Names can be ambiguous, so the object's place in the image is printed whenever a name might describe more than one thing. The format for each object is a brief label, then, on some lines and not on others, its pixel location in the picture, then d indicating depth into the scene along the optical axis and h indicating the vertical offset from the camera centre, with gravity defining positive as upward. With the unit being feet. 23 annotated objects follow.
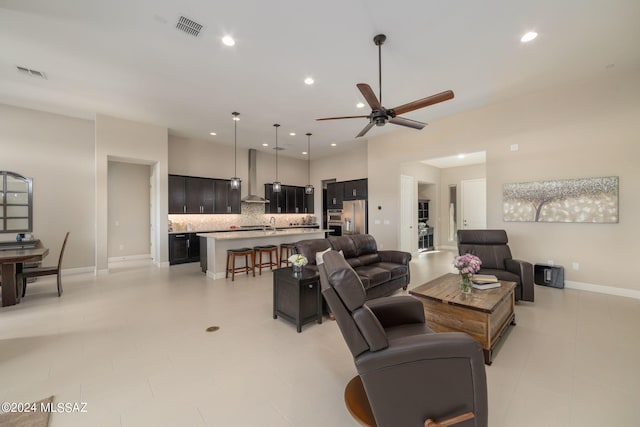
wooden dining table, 11.70 -2.67
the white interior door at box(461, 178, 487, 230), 27.73 +1.07
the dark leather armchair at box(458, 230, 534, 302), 11.94 -2.42
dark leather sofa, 12.26 -2.67
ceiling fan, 9.27 +4.20
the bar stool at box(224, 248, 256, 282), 17.02 -3.13
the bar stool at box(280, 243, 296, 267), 20.39 -3.09
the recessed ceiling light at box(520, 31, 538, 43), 10.12 +7.21
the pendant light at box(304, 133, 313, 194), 23.83 +6.99
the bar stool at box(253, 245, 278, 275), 18.31 -3.17
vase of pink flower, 8.93 -1.99
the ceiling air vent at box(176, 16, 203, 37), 9.39 +7.22
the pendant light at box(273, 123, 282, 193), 21.72 +2.34
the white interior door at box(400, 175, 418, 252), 23.88 -0.10
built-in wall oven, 29.12 -0.91
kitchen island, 17.48 -2.24
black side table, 9.89 -3.44
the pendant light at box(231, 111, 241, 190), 18.84 +7.17
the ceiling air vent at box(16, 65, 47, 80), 12.59 +7.31
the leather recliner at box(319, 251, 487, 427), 4.51 -2.96
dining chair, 12.98 -3.06
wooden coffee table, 7.66 -3.22
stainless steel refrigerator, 26.20 -0.39
